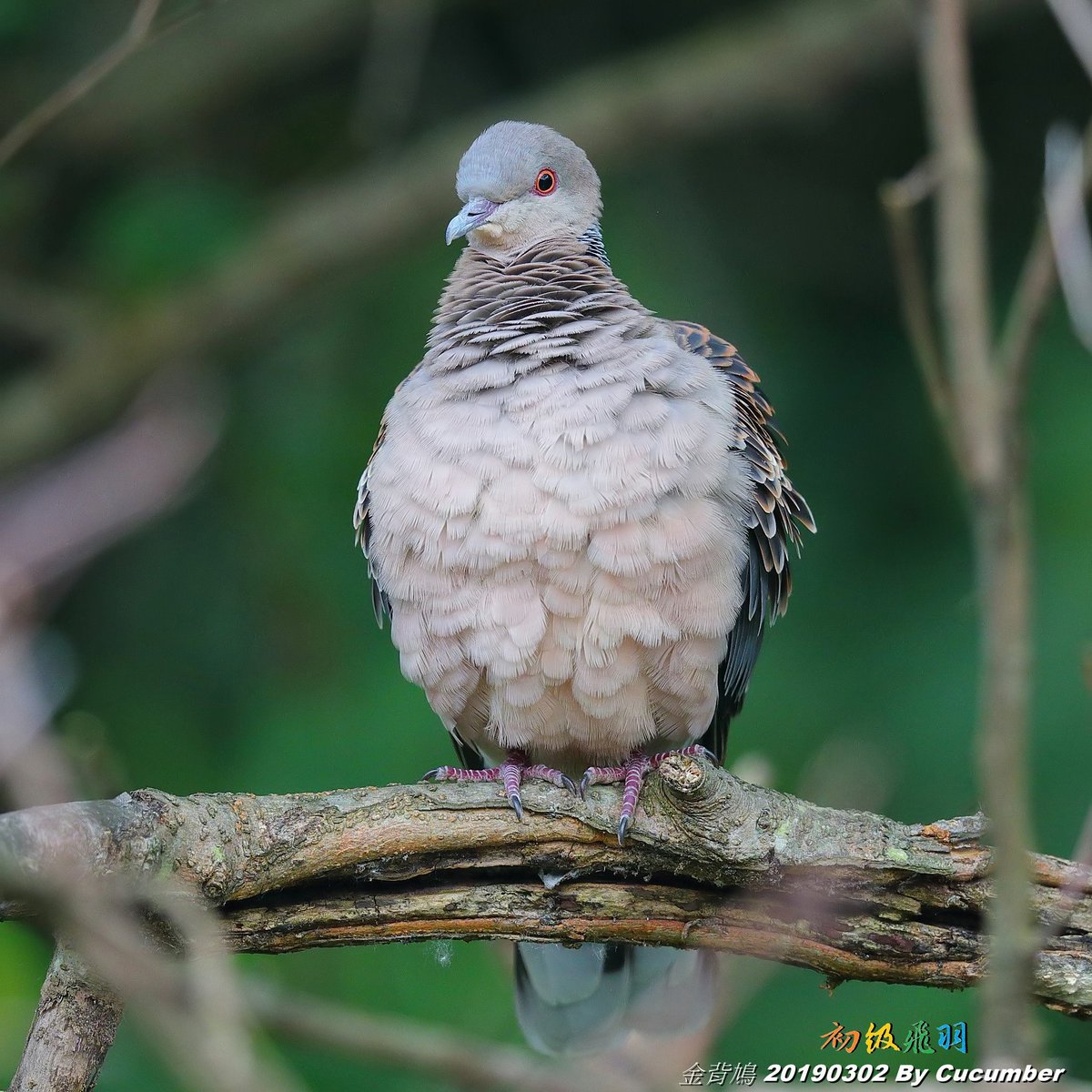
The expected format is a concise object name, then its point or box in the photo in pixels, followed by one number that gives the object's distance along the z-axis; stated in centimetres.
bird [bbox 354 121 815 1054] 649
